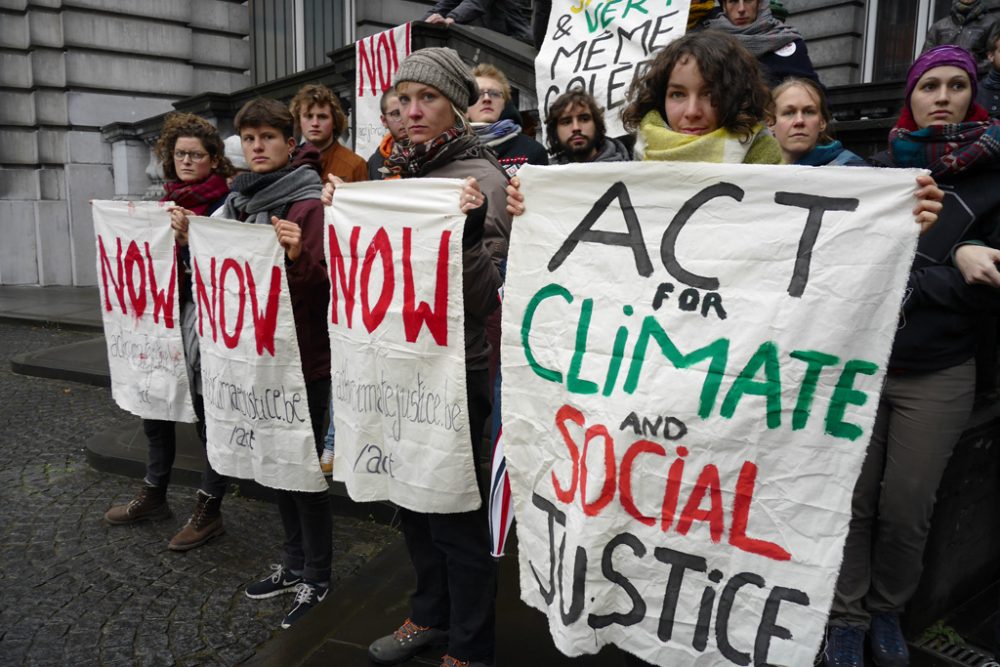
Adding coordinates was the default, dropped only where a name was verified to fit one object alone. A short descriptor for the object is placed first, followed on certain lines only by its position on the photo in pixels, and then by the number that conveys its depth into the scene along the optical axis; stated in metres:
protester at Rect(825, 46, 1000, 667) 2.23
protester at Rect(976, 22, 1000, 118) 3.97
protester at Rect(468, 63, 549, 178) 3.84
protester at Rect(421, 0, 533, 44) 6.49
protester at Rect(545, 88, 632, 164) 3.73
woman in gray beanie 2.36
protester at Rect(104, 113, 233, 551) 3.55
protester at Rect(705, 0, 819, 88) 3.74
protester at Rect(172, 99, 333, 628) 2.89
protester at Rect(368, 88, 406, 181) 3.27
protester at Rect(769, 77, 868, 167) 2.76
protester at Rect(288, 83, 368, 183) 4.26
